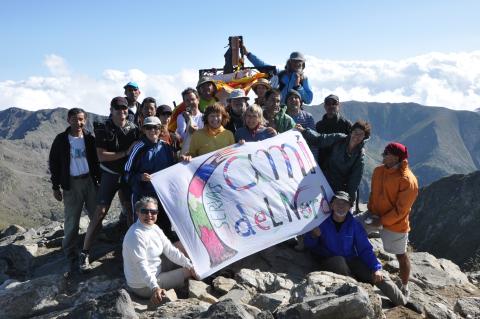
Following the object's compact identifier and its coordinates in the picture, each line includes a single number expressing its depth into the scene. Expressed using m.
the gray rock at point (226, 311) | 6.95
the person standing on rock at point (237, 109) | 11.94
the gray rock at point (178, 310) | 7.72
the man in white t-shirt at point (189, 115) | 11.70
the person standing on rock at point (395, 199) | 10.25
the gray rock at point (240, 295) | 8.87
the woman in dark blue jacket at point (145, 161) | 10.21
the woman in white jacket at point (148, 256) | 8.68
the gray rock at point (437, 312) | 9.95
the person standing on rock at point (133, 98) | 13.20
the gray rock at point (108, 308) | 7.19
